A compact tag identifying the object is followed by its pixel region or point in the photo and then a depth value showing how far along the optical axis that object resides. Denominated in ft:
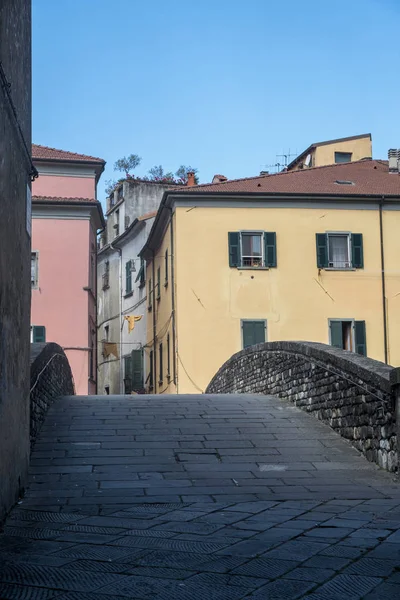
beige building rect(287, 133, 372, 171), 116.37
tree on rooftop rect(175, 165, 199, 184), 165.26
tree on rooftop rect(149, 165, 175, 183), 143.66
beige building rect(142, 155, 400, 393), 85.05
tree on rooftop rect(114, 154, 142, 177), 169.64
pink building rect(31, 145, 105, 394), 92.79
